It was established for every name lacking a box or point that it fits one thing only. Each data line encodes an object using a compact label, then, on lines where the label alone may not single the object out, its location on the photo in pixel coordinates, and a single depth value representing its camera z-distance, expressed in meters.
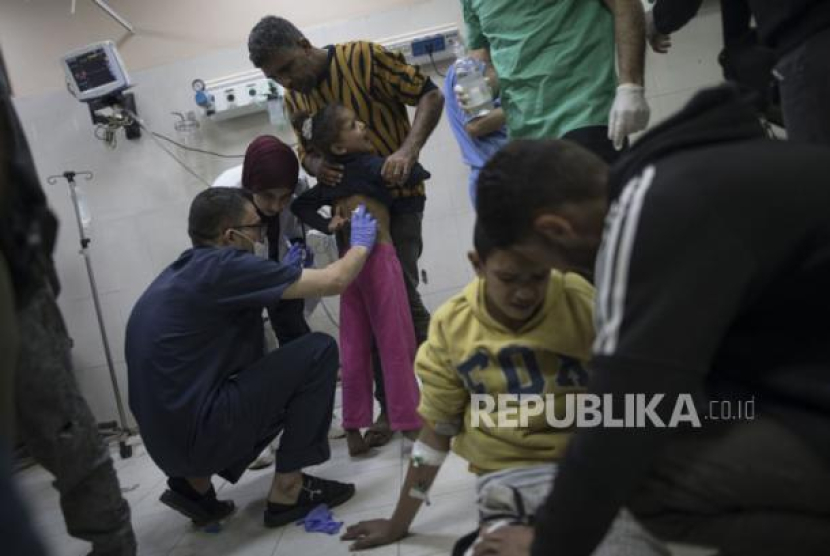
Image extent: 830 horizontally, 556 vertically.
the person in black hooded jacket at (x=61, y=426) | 1.27
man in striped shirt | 2.10
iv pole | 3.17
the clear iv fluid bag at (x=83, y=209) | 3.26
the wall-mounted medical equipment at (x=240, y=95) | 3.34
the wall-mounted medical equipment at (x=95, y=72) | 3.15
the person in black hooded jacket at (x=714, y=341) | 0.70
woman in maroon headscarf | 2.23
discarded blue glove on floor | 1.66
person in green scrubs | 1.70
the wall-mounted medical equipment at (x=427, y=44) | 3.24
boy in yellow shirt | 1.12
